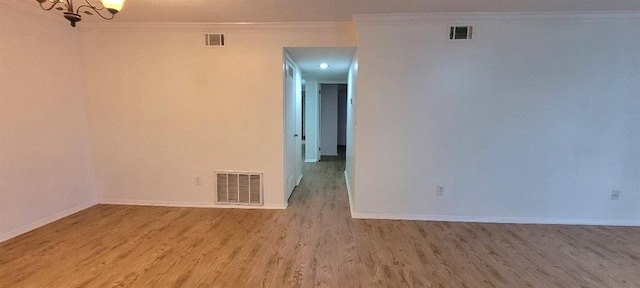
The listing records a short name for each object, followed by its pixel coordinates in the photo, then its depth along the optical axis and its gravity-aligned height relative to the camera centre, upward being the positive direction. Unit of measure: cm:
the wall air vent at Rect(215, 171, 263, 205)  386 -98
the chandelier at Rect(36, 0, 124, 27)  190 +71
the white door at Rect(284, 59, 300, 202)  395 -22
